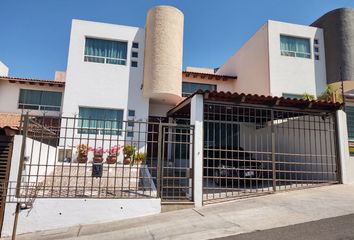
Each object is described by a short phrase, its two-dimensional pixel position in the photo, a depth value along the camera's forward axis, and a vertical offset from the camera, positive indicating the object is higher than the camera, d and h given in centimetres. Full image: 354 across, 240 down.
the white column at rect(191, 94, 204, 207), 869 +40
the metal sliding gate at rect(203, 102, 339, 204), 1021 +45
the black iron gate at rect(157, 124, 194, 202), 842 -71
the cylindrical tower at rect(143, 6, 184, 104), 1481 +555
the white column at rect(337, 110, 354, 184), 1054 +39
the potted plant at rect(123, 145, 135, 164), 1325 +17
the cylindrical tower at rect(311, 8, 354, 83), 1628 +699
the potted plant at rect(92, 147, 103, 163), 1282 +19
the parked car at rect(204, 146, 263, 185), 1095 -44
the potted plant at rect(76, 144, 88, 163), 1255 +7
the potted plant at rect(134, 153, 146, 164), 1333 -5
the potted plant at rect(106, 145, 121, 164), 1392 +32
